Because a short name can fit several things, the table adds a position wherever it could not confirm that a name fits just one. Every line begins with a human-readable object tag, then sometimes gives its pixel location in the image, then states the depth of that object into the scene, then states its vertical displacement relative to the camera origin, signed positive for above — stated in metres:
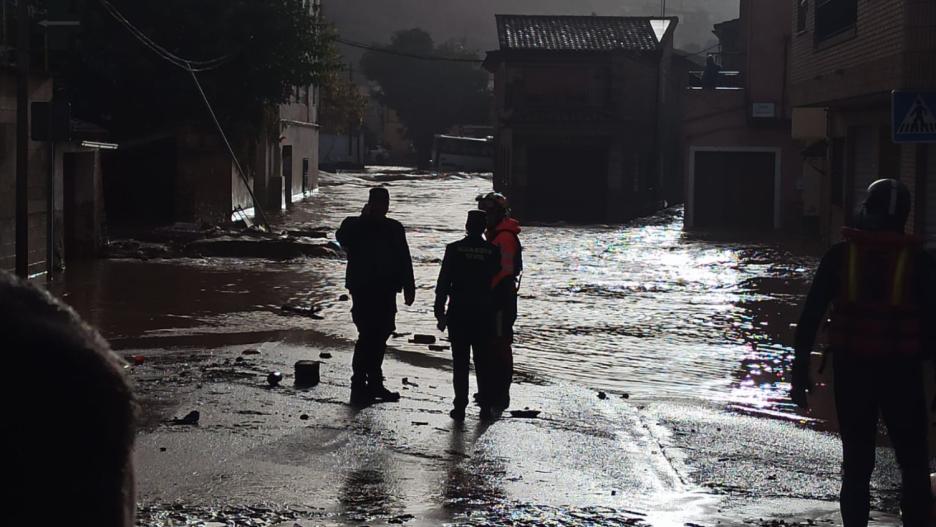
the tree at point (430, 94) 97.38 +6.18
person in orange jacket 9.82 -0.86
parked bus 82.69 +1.48
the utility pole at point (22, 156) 16.67 +0.18
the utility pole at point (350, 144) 91.96 +2.23
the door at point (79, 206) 22.31 -0.60
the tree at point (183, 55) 29.97 +2.63
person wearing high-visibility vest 6.05 -0.74
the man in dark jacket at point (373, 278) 10.15 -0.79
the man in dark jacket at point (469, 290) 9.73 -0.83
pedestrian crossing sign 12.29 +0.64
